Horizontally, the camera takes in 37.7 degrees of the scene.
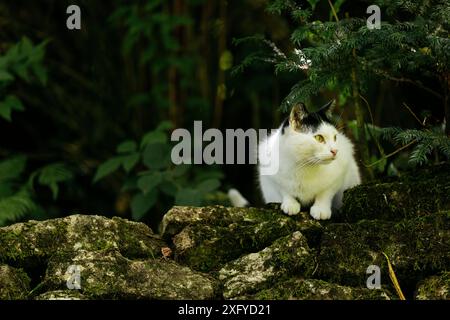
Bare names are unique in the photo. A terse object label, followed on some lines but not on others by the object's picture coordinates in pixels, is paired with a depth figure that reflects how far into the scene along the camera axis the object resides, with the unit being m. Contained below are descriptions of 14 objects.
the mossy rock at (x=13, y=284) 2.73
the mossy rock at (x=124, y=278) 2.76
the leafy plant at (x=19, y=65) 4.85
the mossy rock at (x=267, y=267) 2.87
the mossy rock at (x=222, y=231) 3.15
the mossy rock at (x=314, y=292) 2.72
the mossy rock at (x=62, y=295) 2.66
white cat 3.44
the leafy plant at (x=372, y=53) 3.06
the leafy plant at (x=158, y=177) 4.28
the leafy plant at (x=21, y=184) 4.44
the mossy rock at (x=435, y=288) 2.71
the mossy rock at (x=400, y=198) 3.22
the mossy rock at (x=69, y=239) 3.02
